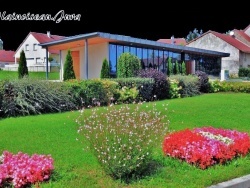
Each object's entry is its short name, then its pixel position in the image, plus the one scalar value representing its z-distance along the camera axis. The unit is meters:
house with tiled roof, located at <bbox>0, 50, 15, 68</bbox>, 60.84
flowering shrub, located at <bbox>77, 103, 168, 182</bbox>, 4.64
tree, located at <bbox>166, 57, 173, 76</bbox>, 27.12
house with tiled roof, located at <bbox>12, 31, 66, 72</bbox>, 53.02
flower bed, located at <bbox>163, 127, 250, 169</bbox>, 5.43
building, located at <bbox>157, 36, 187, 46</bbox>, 63.88
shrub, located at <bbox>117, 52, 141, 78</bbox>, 19.38
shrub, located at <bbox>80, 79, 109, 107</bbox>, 12.52
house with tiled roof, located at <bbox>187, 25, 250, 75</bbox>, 42.59
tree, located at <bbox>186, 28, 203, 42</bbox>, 91.06
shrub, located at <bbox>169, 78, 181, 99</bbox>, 17.20
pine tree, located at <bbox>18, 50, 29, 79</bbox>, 19.41
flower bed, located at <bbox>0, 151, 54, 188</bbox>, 4.37
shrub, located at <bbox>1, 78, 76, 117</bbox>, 10.59
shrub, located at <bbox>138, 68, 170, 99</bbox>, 16.55
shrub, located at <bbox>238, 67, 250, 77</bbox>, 39.94
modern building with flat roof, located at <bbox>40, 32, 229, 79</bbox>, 22.39
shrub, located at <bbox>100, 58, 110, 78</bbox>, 20.58
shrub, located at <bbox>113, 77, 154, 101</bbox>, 14.88
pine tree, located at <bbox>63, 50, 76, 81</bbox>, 19.81
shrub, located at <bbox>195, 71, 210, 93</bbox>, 20.82
